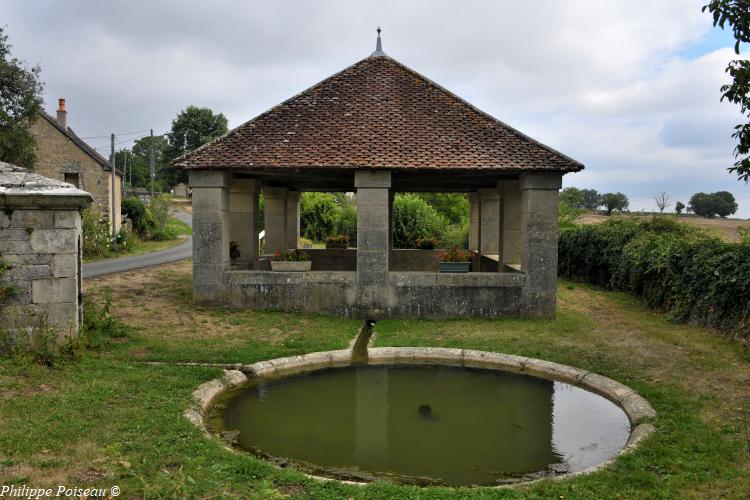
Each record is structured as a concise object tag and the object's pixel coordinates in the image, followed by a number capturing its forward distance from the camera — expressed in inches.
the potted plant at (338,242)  796.0
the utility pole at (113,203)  1035.9
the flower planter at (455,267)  503.8
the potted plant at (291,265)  495.8
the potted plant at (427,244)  775.7
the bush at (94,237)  915.4
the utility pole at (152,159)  1733.5
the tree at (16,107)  809.5
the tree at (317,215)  1251.2
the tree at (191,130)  2181.3
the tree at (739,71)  217.9
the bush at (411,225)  1076.5
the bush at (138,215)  1228.5
